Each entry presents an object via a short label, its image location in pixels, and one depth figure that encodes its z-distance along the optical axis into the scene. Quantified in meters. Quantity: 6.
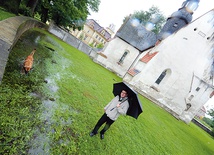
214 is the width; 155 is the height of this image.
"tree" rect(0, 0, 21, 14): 11.45
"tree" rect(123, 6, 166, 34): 34.72
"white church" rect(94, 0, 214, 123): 15.42
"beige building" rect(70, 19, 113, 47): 54.44
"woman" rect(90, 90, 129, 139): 3.96
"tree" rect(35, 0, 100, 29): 14.14
